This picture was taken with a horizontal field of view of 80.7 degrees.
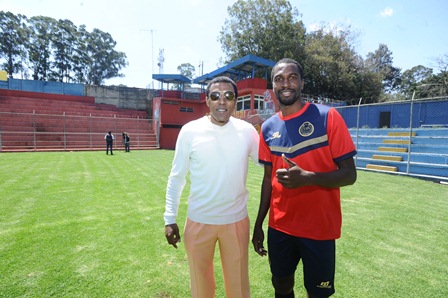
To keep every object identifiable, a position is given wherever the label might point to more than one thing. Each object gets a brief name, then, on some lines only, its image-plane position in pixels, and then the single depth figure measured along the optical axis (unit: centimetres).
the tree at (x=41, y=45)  5056
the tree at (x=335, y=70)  3453
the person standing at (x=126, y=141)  2338
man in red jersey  192
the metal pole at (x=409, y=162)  1062
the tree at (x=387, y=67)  5887
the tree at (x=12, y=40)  4756
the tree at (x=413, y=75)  5500
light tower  4750
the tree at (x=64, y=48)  5331
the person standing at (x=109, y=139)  1984
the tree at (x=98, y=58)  5803
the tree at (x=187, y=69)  7764
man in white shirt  214
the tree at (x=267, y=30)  3425
